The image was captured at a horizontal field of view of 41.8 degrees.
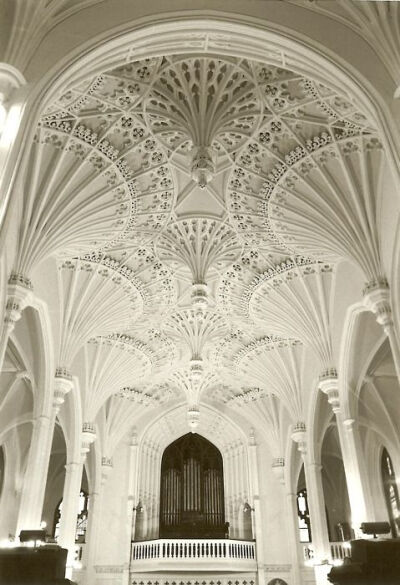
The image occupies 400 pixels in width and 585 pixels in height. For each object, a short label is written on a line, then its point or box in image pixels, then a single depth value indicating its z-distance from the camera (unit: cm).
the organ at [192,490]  2611
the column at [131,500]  2377
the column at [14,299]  1188
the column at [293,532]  2353
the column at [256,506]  2389
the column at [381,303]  1223
